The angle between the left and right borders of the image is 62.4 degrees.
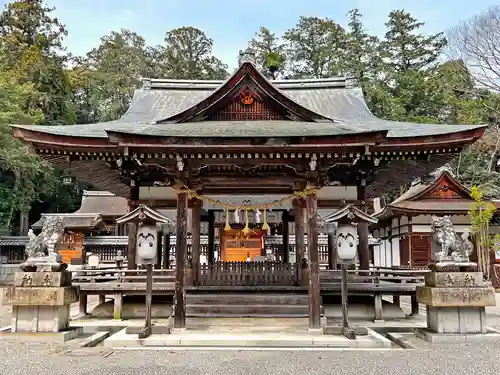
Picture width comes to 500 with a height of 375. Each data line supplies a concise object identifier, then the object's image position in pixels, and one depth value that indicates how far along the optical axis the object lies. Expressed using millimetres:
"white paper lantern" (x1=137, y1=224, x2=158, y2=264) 8000
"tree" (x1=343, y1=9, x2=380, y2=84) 40031
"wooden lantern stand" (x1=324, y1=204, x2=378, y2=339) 8031
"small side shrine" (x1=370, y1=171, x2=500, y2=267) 20422
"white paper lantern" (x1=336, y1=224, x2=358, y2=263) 8023
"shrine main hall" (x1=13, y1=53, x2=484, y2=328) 8039
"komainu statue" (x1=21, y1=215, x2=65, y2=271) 8188
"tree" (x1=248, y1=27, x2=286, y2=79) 46906
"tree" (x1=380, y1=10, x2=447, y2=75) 40562
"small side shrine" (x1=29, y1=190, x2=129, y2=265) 23378
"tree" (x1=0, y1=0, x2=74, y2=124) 32594
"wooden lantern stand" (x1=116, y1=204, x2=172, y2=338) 7996
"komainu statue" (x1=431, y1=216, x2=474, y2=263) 7992
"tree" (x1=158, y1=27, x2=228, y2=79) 45031
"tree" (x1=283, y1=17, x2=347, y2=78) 43594
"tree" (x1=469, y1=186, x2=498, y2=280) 19125
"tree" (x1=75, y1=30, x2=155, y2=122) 41250
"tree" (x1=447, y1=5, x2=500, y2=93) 26906
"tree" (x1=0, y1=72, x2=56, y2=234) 23545
